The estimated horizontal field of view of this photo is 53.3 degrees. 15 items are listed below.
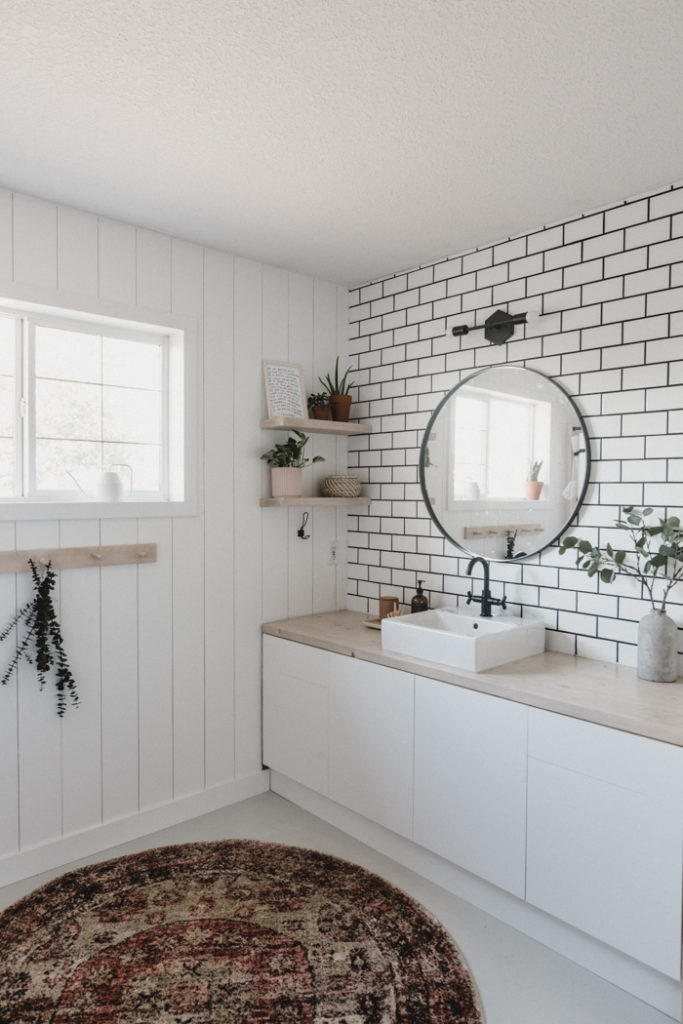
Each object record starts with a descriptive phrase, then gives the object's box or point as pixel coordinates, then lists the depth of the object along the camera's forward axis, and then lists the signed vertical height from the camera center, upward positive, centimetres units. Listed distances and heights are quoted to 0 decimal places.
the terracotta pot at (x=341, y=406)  358 +45
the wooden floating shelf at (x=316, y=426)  325 +33
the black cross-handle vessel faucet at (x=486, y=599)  294 -47
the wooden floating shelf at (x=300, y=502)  327 -5
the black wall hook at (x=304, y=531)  356 -21
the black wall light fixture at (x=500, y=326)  293 +73
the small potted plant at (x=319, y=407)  352 +44
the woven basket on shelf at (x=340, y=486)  353 +3
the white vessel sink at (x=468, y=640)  254 -59
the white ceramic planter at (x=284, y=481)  333 +5
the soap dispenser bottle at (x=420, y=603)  328 -53
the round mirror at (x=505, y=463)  279 +13
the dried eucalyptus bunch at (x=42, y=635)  265 -57
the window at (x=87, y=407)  277 +36
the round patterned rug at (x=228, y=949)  200 -151
